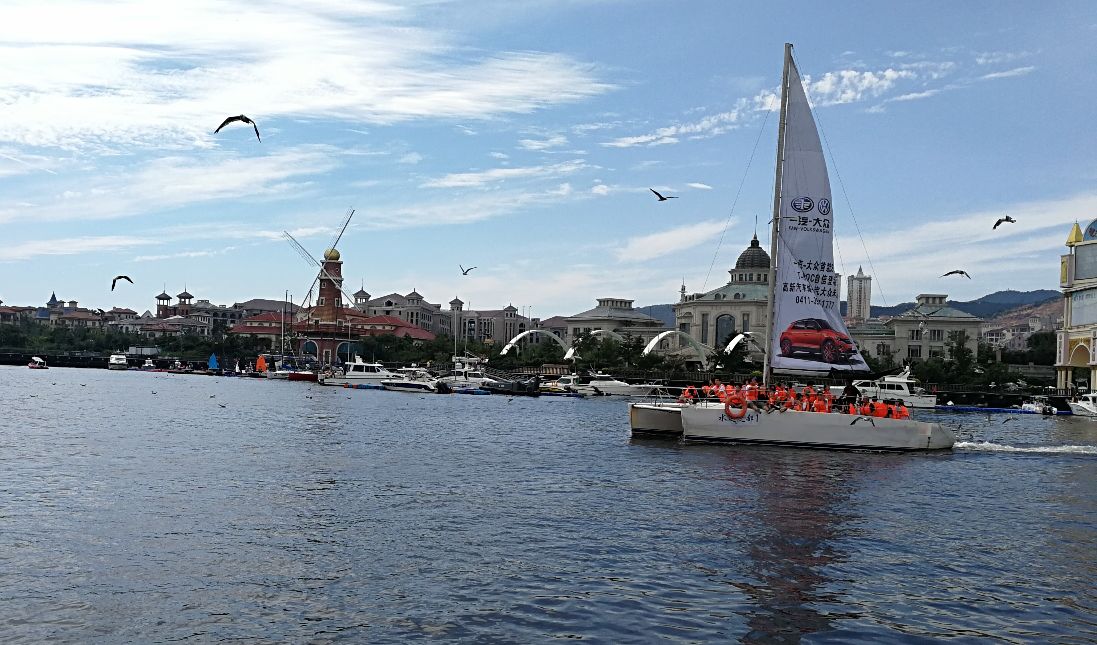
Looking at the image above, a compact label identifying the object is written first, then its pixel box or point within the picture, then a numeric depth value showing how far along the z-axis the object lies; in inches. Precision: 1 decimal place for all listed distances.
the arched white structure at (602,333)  6306.6
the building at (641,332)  7751.0
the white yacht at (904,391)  3784.5
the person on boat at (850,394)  1727.2
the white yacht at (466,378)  4323.3
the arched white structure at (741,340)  5831.7
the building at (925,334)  6855.3
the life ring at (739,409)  1614.2
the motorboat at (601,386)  4377.5
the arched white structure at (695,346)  6166.3
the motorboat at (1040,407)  3528.5
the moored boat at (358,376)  4697.3
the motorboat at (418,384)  4221.2
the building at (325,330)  7819.9
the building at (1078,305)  4109.3
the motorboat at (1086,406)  3353.8
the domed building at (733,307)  6752.0
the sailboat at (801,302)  1628.9
